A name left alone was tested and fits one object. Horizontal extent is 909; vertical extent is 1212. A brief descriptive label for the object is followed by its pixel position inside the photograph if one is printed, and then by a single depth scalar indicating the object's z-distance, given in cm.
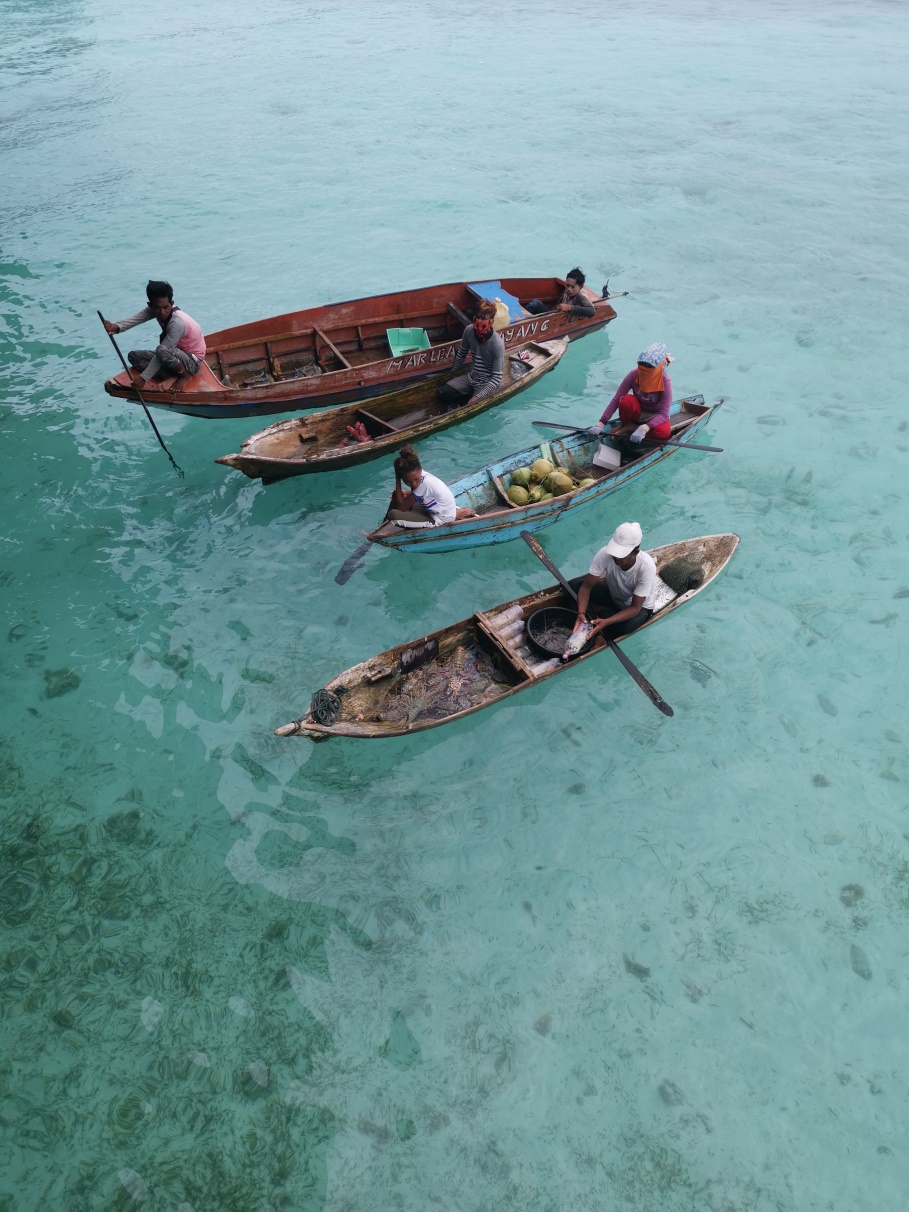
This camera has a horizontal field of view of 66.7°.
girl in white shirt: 909
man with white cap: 780
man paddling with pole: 1048
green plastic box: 1354
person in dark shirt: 1355
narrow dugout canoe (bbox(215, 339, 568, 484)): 1081
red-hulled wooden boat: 1133
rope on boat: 761
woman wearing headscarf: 1012
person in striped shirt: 1135
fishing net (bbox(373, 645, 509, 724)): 821
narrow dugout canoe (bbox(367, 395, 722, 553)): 963
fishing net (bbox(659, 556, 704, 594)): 933
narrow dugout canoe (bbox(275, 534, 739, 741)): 775
